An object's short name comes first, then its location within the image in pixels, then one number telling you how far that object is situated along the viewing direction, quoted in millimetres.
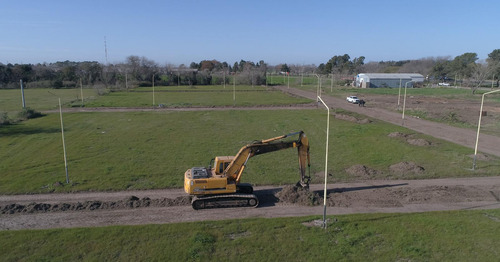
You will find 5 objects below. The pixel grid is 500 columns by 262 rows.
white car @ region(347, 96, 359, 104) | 62872
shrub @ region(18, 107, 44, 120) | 45094
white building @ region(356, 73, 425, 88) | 100275
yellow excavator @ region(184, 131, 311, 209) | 17188
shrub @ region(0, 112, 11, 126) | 40075
